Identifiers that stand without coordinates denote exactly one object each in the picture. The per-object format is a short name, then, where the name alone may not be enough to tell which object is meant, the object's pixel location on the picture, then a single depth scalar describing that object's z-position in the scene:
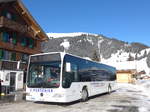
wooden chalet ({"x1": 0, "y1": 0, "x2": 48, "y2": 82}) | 14.41
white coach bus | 6.89
